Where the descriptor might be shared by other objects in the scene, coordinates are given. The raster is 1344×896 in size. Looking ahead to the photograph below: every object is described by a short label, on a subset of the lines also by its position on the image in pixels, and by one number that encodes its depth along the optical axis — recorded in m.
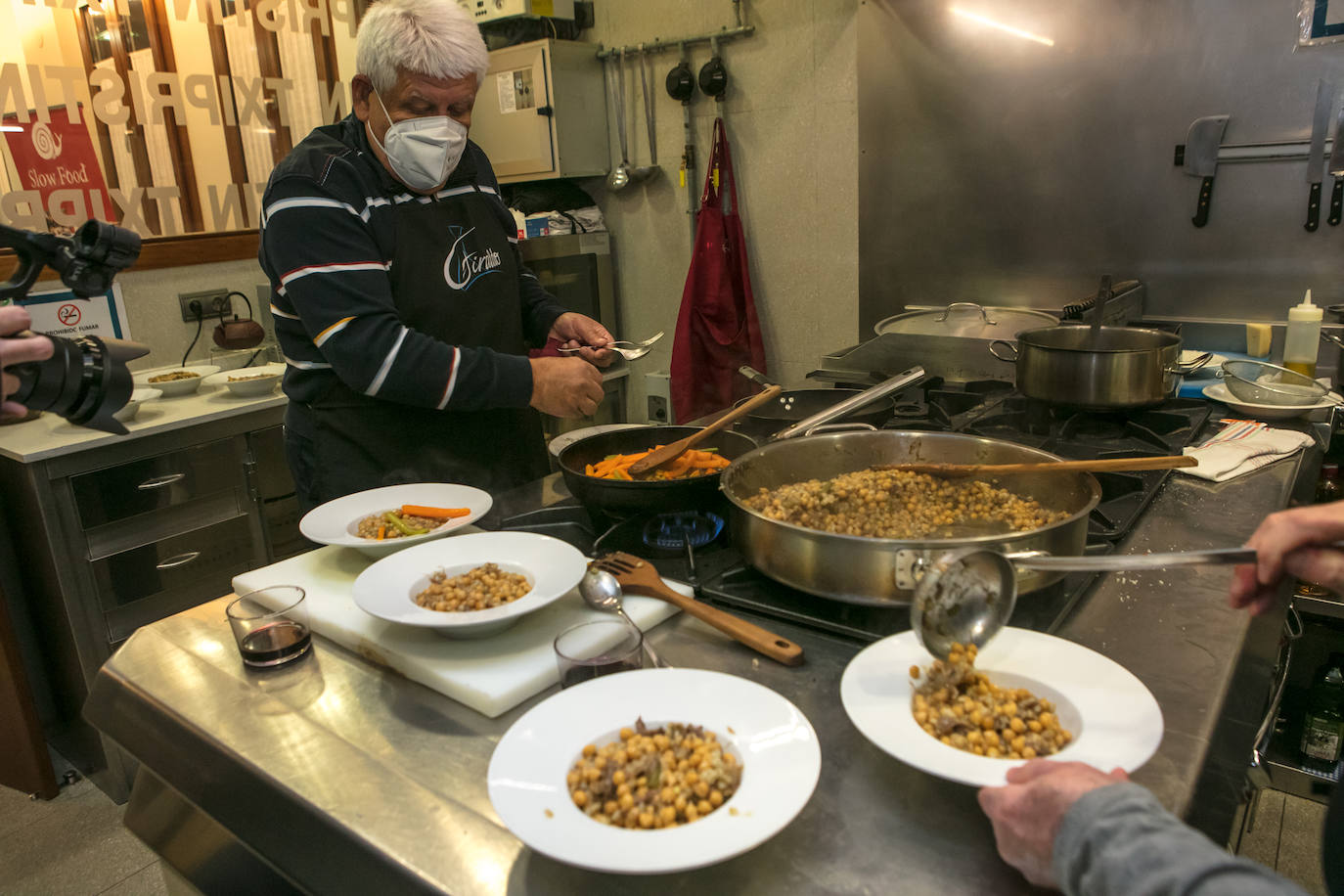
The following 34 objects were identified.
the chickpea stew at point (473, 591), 1.09
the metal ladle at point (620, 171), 3.93
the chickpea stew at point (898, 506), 1.26
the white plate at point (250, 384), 2.72
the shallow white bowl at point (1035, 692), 0.75
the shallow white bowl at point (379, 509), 1.31
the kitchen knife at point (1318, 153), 2.39
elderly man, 1.68
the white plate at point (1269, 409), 1.93
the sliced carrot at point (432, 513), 1.44
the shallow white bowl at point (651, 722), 0.68
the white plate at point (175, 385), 2.74
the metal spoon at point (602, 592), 1.15
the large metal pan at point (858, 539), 1.02
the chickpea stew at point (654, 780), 0.73
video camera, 0.89
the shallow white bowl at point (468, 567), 1.04
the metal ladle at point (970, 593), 0.90
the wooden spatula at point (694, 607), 1.03
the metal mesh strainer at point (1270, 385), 1.94
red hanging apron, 3.65
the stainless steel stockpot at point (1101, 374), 1.79
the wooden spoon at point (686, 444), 1.43
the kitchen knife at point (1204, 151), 2.55
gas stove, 1.12
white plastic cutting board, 0.99
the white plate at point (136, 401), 2.43
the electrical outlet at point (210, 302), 3.19
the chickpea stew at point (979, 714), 0.79
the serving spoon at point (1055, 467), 1.18
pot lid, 2.55
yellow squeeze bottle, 2.14
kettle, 3.13
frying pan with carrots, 1.29
